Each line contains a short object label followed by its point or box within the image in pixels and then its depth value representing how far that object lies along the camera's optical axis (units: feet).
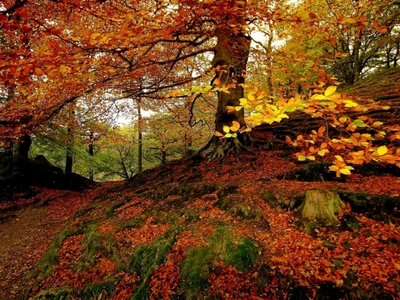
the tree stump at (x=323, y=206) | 12.89
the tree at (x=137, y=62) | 11.58
